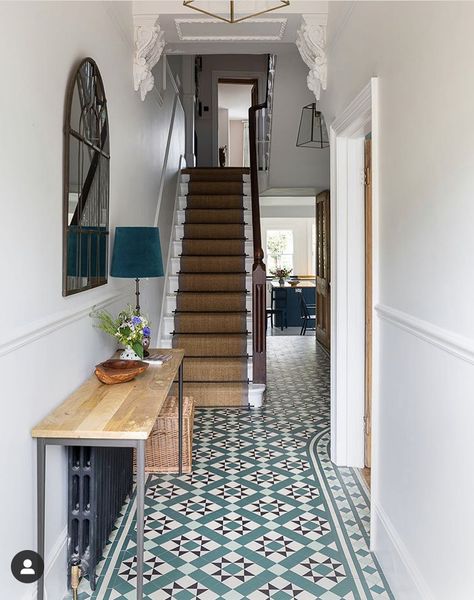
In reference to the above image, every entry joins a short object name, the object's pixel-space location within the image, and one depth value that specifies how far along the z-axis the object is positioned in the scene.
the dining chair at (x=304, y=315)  9.72
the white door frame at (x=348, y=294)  3.53
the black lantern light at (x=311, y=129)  5.87
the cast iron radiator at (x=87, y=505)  2.35
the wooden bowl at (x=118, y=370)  2.62
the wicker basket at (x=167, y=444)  3.49
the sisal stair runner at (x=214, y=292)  5.14
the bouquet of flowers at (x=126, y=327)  2.88
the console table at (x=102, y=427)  1.96
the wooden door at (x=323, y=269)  7.79
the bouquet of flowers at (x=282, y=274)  11.38
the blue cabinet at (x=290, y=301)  10.83
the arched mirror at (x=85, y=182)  2.37
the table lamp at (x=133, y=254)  3.11
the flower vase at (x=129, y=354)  2.99
